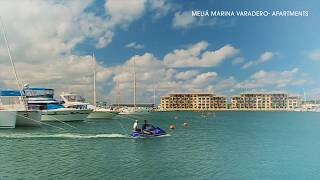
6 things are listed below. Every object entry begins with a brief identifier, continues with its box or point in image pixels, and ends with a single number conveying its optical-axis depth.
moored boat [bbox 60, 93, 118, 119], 101.43
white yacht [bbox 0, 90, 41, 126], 67.69
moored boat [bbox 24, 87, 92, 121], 87.53
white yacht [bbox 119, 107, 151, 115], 161.71
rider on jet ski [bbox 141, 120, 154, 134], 51.28
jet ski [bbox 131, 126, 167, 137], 51.09
